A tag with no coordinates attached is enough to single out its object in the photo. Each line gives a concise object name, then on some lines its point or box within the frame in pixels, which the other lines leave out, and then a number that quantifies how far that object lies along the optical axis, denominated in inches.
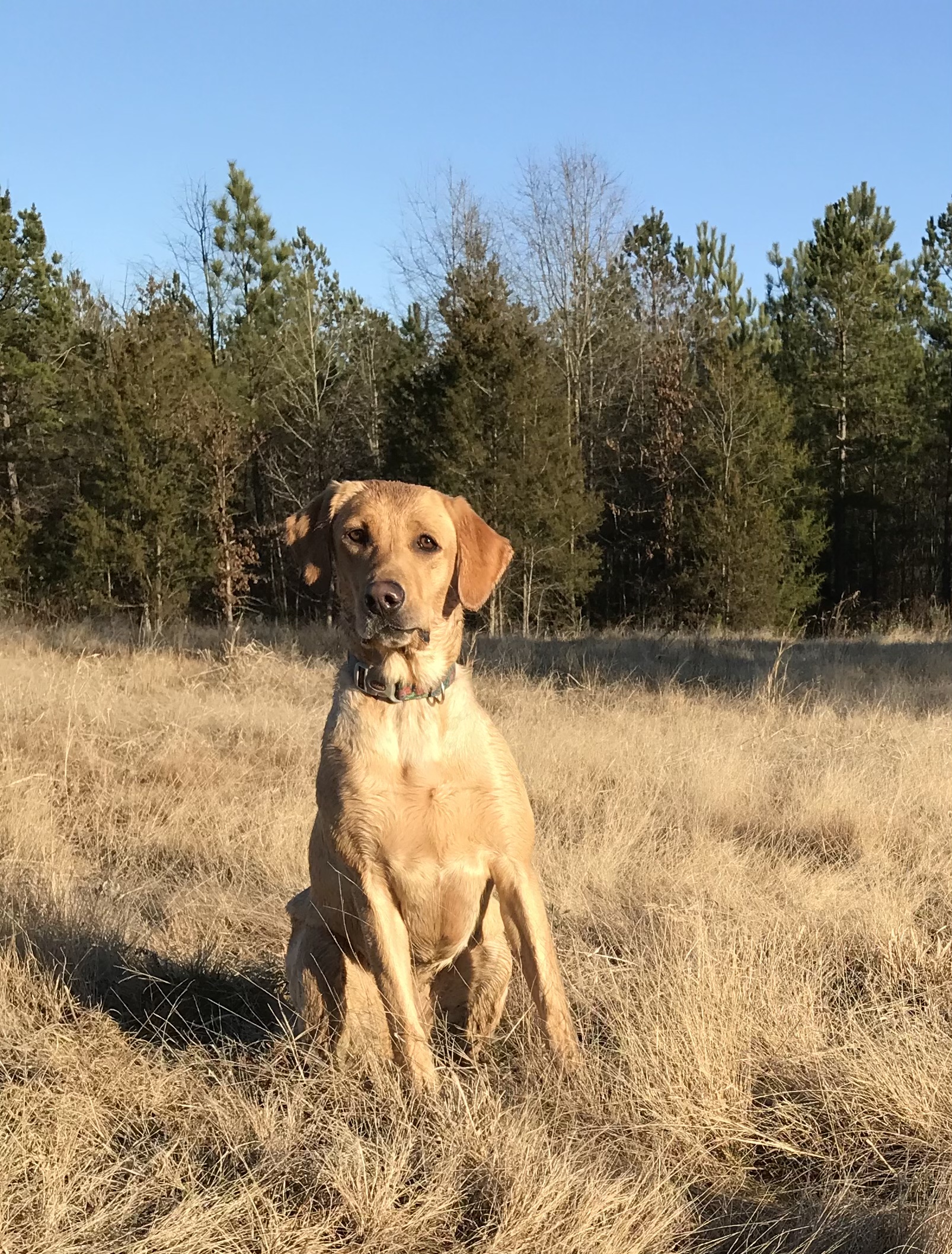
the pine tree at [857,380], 970.1
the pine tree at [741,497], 831.1
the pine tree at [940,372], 970.7
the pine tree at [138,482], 753.0
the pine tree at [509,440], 757.9
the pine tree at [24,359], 846.5
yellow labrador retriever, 101.5
